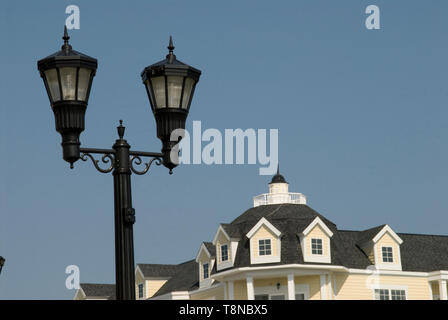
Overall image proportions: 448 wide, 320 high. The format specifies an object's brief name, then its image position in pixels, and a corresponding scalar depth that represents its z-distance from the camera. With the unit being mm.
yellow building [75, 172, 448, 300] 87062
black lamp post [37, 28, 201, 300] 17172
